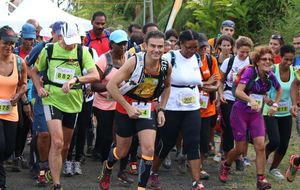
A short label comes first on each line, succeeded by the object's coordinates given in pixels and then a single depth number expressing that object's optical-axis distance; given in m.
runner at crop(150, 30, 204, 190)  10.66
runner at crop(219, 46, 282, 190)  11.02
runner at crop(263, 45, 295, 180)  12.19
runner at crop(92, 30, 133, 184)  11.64
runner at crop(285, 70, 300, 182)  11.81
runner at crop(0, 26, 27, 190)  10.07
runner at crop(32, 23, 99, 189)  10.23
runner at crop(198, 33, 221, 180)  12.14
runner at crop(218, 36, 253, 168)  12.67
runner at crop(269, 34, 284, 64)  14.06
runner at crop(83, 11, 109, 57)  13.79
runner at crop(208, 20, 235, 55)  15.14
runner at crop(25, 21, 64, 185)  10.80
